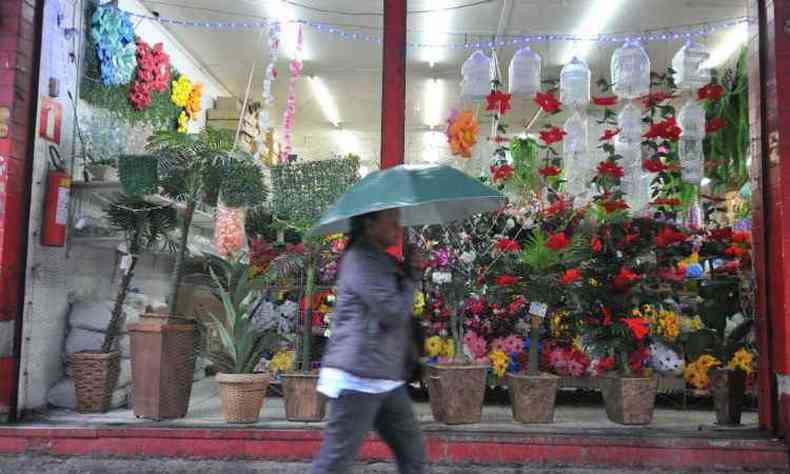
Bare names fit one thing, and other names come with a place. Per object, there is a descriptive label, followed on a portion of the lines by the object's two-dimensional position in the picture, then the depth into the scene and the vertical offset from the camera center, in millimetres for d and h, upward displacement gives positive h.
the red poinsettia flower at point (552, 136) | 5316 +1150
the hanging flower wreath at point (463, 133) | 5445 +1186
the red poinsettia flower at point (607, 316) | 4840 -194
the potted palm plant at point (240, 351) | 4664 -481
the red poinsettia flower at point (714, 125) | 5055 +1201
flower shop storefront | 4578 +38
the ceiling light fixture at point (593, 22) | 7027 +2815
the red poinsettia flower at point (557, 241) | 4699 +307
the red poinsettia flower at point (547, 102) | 5160 +1365
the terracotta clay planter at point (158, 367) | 4707 -595
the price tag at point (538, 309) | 4852 -156
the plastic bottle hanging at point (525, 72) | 6477 +1984
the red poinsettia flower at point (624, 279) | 4727 +64
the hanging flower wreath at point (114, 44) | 5883 +2021
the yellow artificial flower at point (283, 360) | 5410 -612
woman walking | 2525 -273
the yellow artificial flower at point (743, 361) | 4848 -488
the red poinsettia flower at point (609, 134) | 5182 +1141
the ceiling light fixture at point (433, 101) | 9656 +2702
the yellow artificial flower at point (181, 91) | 7636 +2078
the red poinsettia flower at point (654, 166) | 5129 +900
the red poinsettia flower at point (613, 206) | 4934 +581
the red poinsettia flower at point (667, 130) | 4918 +1121
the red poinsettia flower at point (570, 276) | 4691 +74
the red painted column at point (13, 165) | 4594 +741
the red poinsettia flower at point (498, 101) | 5332 +1409
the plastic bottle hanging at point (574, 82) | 6504 +1904
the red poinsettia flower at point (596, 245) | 4812 +295
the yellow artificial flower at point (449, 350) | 5252 -490
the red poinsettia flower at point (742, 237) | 5195 +398
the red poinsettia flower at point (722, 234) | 5234 +421
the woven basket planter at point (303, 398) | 4746 -785
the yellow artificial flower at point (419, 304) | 5465 -155
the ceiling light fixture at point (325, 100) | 9625 +2685
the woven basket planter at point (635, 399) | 4730 -747
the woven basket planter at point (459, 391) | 4652 -703
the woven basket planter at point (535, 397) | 4738 -747
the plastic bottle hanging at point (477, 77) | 6449 +1920
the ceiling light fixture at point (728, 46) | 7724 +2845
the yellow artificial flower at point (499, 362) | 5254 -571
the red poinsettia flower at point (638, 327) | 4587 -252
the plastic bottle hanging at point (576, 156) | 6609 +1297
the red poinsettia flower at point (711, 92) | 5012 +1421
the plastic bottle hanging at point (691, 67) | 6359 +2025
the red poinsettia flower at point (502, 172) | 5160 +843
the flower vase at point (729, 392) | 4805 -702
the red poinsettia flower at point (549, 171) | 5199 +857
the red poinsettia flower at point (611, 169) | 4988 +845
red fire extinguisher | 4906 +481
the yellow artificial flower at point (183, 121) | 7772 +1764
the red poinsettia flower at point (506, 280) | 4781 +40
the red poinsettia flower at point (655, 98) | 5155 +1410
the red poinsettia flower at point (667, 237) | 4770 +355
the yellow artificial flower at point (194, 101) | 7961 +2042
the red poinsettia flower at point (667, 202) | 4902 +612
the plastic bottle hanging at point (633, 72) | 6285 +1938
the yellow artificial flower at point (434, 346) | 5258 -461
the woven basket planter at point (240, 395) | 4647 -760
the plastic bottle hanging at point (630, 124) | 6781 +1597
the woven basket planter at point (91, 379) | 4910 -712
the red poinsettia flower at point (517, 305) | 5207 -143
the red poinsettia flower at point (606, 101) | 5175 +1384
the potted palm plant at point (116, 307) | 4926 -212
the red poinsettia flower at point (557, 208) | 5363 +603
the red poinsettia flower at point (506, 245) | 4926 +289
